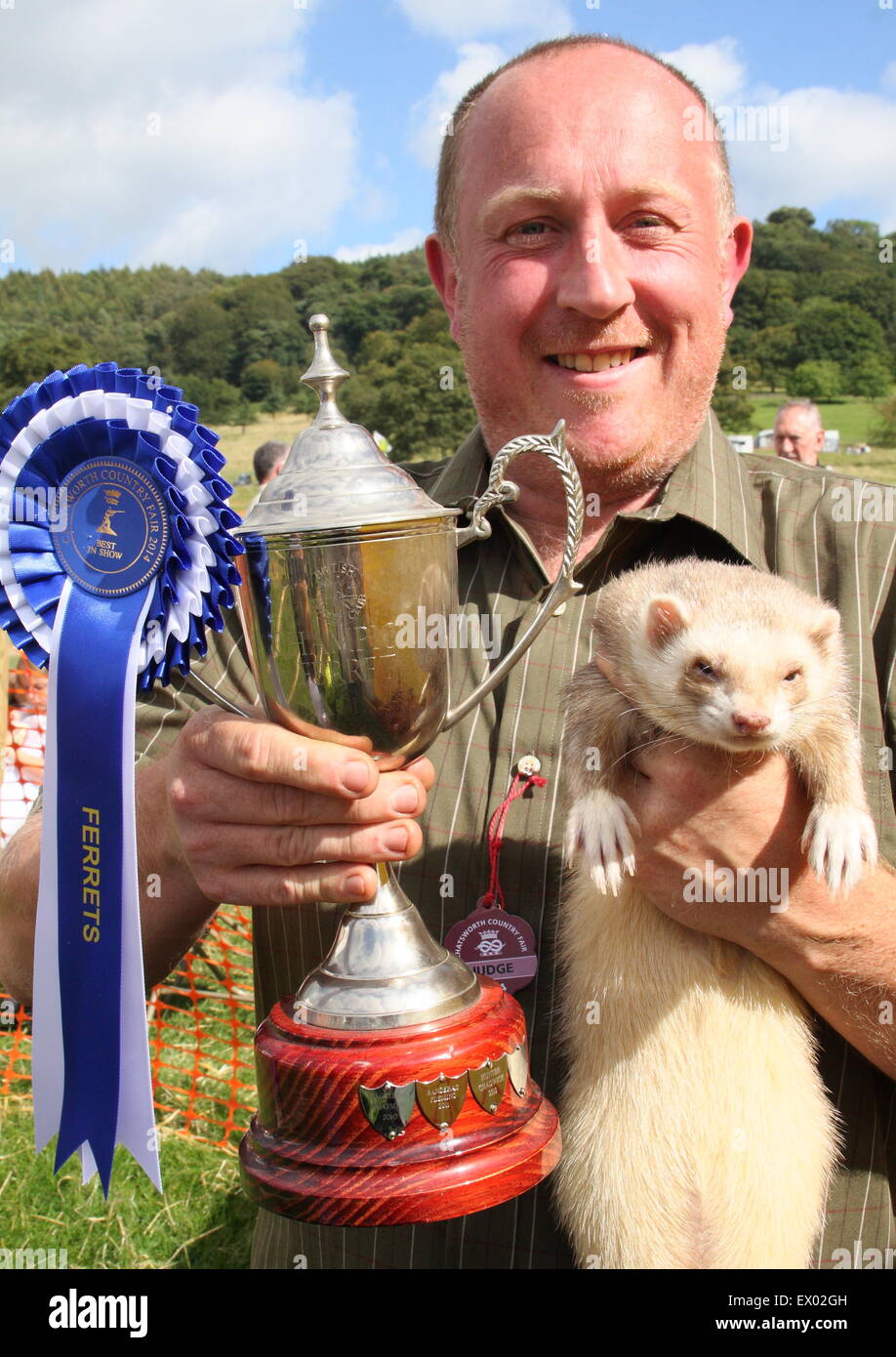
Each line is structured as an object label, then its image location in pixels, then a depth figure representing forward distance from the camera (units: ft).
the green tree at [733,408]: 109.29
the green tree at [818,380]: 109.70
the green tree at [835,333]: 113.60
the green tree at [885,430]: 92.84
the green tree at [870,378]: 116.98
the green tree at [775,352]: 109.70
